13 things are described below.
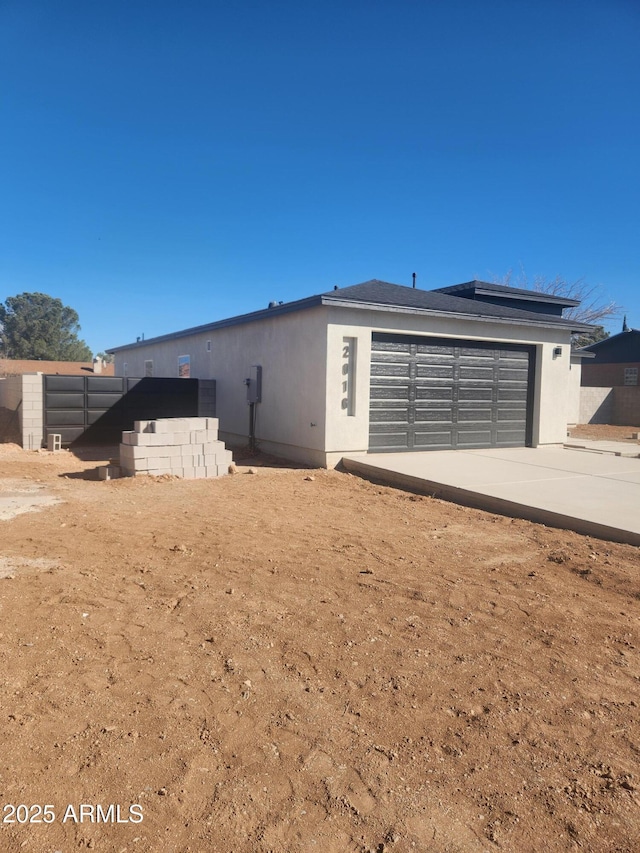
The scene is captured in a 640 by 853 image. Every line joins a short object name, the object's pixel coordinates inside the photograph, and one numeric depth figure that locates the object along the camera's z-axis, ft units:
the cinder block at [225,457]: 34.94
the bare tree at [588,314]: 129.88
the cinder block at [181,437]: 33.22
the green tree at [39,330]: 186.09
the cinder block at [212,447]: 34.30
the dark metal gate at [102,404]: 44.88
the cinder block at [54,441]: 43.61
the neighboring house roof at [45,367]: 147.13
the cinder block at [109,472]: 32.60
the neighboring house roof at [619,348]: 109.70
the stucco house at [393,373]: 36.27
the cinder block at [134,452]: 32.04
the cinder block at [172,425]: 32.63
